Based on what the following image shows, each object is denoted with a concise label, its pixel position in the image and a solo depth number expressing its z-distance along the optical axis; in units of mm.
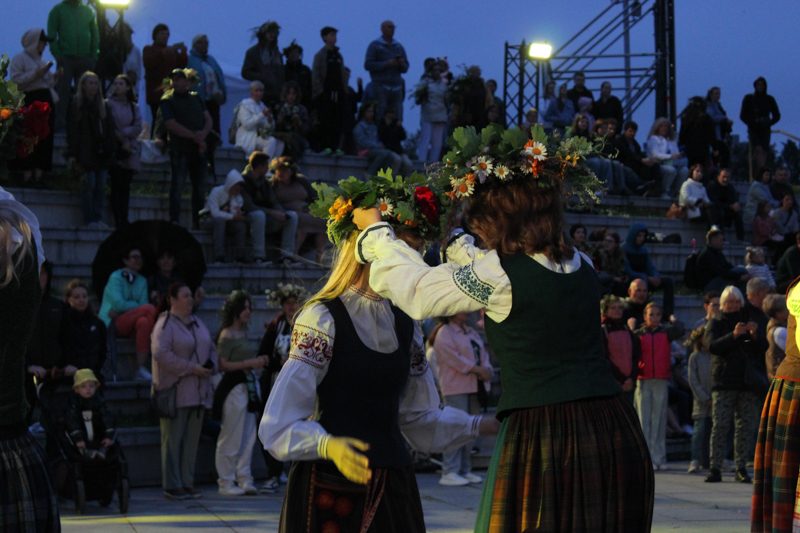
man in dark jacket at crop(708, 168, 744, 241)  19203
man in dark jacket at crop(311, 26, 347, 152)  17469
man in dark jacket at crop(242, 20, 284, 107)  17234
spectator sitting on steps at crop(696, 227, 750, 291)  16484
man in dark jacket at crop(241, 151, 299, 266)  14117
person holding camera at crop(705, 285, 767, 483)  11859
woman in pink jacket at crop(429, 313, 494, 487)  11273
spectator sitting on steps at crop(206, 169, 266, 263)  13906
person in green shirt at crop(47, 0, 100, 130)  14969
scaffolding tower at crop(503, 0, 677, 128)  23250
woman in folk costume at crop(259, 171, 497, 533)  4488
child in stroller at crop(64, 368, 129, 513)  9609
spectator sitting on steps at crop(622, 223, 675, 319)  15695
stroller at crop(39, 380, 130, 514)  9508
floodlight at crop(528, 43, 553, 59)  23047
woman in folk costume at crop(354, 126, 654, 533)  4152
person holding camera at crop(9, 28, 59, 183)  13891
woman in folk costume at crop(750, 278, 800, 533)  6523
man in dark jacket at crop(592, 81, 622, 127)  20453
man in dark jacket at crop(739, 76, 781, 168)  21638
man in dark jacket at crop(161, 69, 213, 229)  14117
